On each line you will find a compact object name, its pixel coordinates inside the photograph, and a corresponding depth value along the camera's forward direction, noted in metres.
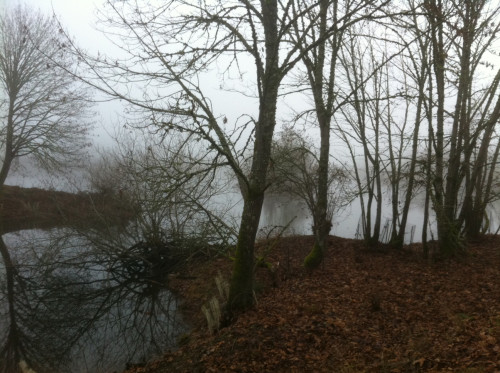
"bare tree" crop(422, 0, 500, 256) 8.53
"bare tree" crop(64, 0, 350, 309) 6.09
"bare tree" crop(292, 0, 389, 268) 9.19
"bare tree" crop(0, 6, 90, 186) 18.95
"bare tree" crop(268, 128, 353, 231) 10.60
